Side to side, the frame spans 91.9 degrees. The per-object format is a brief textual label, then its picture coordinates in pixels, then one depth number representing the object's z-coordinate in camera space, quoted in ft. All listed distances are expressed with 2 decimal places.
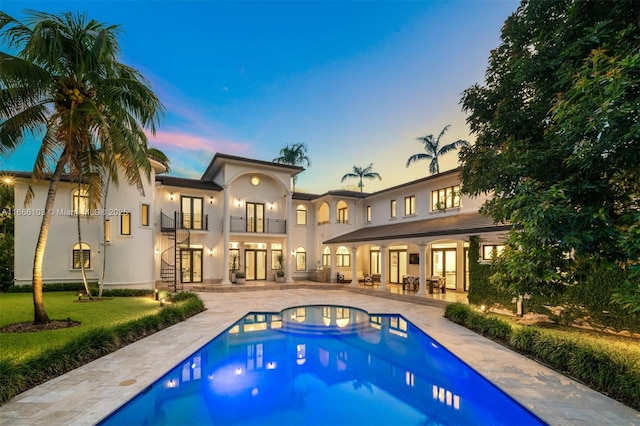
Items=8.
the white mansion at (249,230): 52.47
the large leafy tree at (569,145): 13.47
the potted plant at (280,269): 70.13
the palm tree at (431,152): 94.58
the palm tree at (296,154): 108.68
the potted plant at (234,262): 69.01
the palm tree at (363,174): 114.52
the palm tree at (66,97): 25.39
